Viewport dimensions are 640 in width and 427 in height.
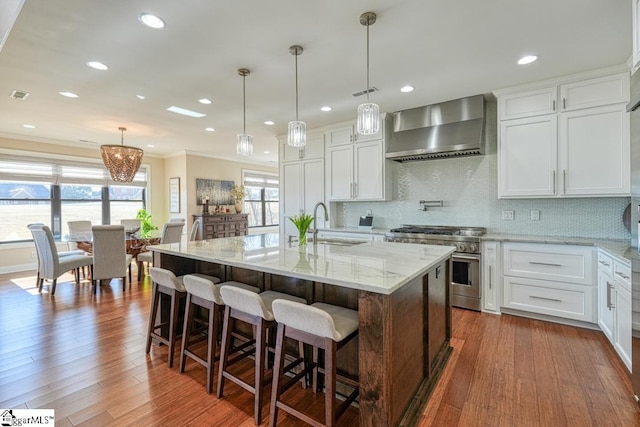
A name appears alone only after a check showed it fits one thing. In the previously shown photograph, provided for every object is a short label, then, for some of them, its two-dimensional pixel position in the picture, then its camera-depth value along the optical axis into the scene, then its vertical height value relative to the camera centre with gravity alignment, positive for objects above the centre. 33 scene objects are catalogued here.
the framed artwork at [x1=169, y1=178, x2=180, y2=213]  7.38 +0.37
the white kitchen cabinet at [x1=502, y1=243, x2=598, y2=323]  2.96 -0.75
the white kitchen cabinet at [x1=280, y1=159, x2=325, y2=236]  5.09 +0.37
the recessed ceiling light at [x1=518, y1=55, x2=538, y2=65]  2.76 +1.38
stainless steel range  3.52 -0.58
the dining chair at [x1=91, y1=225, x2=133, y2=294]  4.25 -0.62
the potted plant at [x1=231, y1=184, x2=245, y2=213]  8.26 +0.43
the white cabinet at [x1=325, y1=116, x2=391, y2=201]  4.43 +0.66
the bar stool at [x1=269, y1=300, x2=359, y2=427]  1.48 -0.66
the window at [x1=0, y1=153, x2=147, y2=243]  5.55 +0.31
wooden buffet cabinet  7.18 -0.38
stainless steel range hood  3.67 +1.02
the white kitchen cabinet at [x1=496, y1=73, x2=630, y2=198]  2.99 +0.73
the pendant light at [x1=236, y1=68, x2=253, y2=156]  3.17 +0.70
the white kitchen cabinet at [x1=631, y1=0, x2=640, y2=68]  1.76 +1.05
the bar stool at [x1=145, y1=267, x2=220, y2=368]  2.37 -0.69
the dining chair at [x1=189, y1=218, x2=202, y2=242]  5.17 -0.38
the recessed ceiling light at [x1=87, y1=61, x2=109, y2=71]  2.82 +1.37
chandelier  4.69 +0.79
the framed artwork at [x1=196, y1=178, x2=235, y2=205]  7.46 +0.47
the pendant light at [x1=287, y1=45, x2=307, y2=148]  2.87 +0.72
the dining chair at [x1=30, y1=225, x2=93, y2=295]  4.17 -0.72
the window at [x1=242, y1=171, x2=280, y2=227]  8.95 +0.37
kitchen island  1.48 -0.55
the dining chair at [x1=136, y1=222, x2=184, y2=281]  4.75 -0.44
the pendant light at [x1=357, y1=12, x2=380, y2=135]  2.48 +0.76
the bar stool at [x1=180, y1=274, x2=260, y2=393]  2.05 -0.69
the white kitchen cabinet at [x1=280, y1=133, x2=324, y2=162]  5.06 +1.02
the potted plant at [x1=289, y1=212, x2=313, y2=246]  2.72 -0.15
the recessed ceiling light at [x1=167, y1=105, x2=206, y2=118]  4.16 +1.40
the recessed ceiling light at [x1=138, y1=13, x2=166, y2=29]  2.13 +1.37
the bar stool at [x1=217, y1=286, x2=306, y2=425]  1.76 -0.69
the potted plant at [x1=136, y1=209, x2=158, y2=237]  5.42 -0.28
